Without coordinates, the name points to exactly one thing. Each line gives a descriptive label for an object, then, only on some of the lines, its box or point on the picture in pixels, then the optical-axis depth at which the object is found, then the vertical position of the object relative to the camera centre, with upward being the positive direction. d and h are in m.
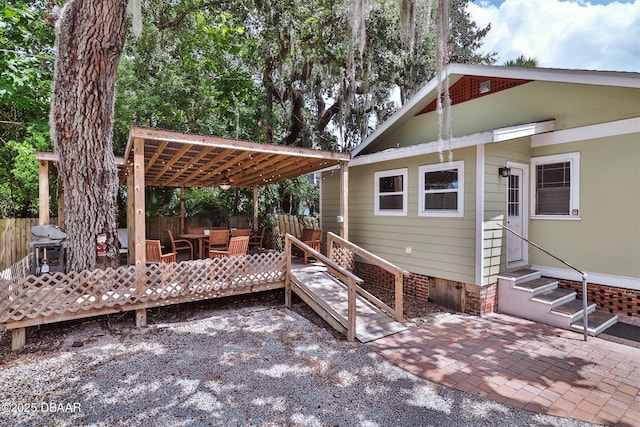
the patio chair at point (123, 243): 9.25 -1.17
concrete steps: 4.95 -1.73
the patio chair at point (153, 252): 6.01 -0.91
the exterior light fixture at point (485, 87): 6.94 +2.67
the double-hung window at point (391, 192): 7.10 +0.32
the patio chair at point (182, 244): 10.81 -1.35
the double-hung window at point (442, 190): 5.95 +0.31
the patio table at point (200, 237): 7.97 -0.81
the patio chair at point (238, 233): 7.84 -0.69
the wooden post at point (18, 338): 4.06 -1.74
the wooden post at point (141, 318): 4.84 -1.76
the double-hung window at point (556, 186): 5.76 +0.36
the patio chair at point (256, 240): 10.08 -1.18
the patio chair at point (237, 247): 6.55 -0.90
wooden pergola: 4.73 +0.96
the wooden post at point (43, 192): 6.63 +0.31
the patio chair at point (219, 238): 7.36 -0.78
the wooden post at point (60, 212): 7.96 -0.15
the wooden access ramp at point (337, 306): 4.76 -1.73
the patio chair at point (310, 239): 8.09 -0.94
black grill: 5.98 -0.86
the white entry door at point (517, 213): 6.25 -0.18
